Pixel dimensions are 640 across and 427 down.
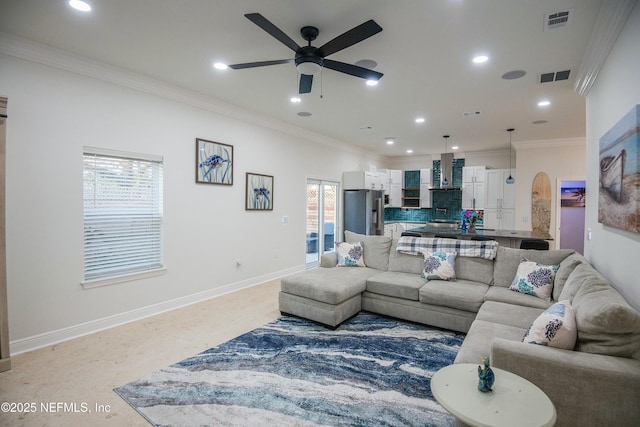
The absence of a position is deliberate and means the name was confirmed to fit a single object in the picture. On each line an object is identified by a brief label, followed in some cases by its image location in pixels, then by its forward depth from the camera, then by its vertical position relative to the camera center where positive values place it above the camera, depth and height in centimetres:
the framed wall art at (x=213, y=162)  441 +68
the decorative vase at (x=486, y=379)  148 -80
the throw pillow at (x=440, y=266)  374 -68
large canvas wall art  194 +28
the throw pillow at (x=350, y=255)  447 -66
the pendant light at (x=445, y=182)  825 +76
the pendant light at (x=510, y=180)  705 +73
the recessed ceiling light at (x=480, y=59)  315 +157
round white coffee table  130 -87
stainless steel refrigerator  747 -3
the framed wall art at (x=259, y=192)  519 +28
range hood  832 +117
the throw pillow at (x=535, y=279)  310 -70
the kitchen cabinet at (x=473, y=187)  812 +63
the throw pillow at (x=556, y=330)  181 -71
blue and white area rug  206 -136
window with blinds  340 -8
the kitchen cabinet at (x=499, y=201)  767 +26
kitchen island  518 -41
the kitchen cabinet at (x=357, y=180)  754 +72
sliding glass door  686 -20
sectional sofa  162 -85
